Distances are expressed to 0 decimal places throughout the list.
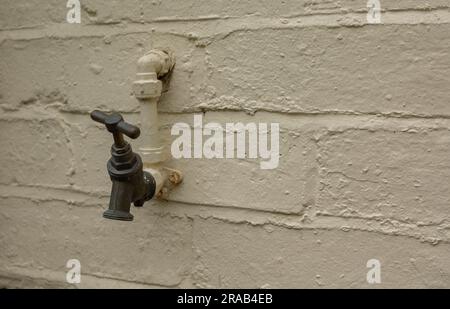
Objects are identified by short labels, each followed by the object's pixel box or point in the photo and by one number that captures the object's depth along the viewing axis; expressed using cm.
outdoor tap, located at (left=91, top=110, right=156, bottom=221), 88
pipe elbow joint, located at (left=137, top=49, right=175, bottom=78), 96
